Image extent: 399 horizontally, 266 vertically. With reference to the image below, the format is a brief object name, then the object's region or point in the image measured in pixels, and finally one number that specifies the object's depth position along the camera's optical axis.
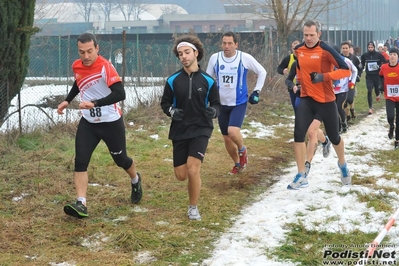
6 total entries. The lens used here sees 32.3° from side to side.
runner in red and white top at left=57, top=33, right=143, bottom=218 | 7.01
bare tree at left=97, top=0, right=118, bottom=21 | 115.73
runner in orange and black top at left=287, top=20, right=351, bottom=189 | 8.28
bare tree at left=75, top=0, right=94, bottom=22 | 113.57
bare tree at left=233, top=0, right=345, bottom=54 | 23.66
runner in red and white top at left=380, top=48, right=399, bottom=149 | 12.46
